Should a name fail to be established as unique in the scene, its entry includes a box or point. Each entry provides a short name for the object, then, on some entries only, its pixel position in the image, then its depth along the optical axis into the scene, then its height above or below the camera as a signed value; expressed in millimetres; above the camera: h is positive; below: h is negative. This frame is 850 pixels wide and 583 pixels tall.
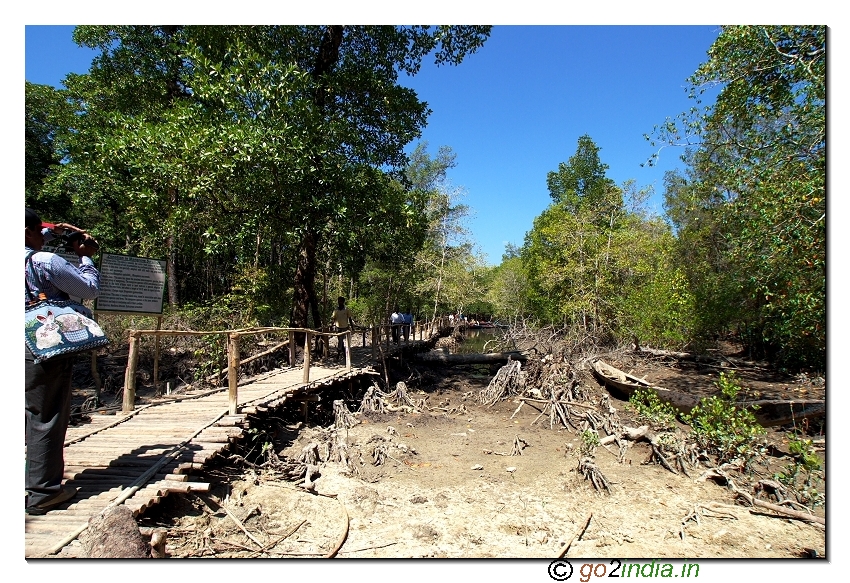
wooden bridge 3133 -1562
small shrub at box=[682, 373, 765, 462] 5816 -1775
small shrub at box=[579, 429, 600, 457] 6914 -2250
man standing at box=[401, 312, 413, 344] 16989 -1200
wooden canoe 5657 -1810
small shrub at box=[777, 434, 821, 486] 4566 -1674
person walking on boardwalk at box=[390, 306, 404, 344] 17625 -1072
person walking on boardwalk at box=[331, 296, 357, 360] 11758 -729
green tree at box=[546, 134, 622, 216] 32719 +8462
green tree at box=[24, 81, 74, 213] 14359 +5106
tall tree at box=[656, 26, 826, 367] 4383 +1484
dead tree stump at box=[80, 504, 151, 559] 2803 -1524
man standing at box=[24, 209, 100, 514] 2949 -653
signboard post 6164 +23
